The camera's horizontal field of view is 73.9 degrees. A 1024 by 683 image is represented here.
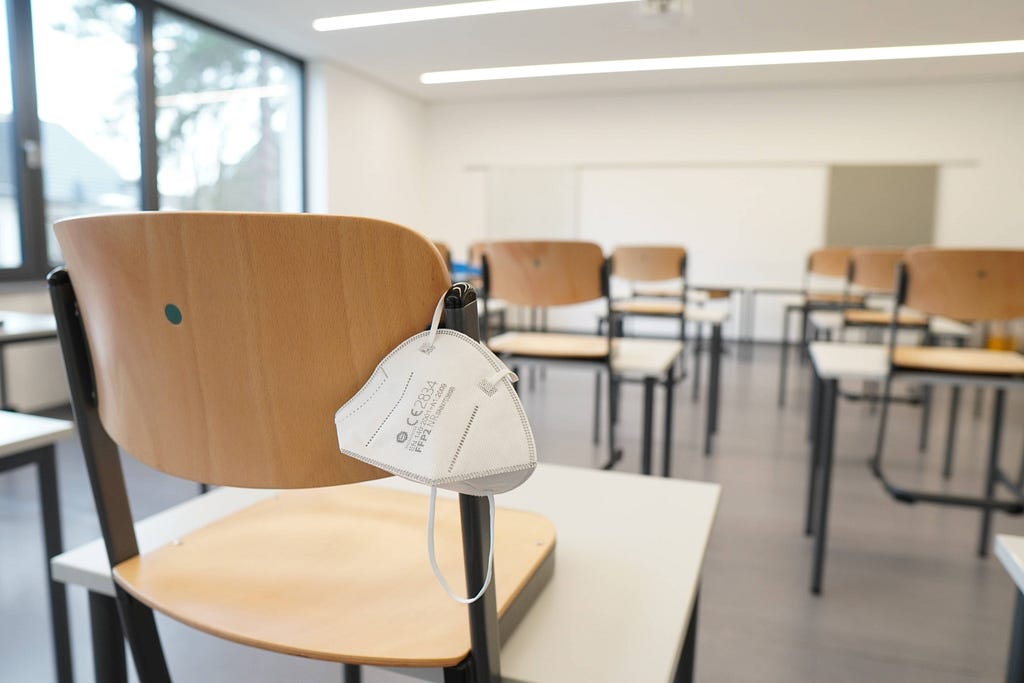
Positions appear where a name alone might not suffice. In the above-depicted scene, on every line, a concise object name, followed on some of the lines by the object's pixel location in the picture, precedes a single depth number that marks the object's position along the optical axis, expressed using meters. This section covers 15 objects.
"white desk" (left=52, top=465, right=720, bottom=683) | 0.55
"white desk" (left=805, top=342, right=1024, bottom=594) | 1.80
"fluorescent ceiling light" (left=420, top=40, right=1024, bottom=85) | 5.53
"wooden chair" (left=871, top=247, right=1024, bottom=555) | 1.80
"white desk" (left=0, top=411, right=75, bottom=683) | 1.00
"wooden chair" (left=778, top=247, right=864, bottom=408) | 4.63
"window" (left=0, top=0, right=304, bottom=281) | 3.72
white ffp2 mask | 0.42
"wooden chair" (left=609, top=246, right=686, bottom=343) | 3.71
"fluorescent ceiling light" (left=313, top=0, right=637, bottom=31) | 4.64
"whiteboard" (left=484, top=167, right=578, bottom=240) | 7.66
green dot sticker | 0.50
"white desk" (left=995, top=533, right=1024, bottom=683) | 0.72
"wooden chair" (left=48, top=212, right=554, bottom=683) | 0.46
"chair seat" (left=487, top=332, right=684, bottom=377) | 2.09
